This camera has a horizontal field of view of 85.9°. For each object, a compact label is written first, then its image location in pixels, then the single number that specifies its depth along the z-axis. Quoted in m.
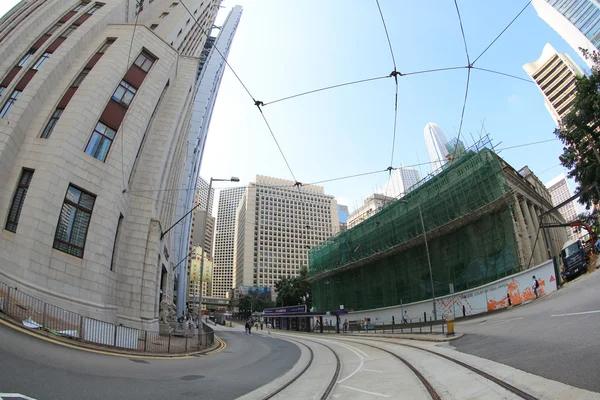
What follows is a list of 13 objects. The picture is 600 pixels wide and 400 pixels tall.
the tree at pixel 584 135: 28.42
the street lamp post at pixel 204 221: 23.20
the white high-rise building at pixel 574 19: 94.75
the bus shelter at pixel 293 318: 46.22
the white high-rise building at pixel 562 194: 144.01
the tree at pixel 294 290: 88.44
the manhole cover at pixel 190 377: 8.50
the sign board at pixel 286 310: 47.11
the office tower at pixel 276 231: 115.12
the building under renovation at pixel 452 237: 31.61
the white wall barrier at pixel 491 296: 25.66
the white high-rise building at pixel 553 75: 110.31
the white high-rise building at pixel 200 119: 56.56
